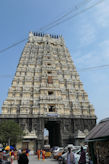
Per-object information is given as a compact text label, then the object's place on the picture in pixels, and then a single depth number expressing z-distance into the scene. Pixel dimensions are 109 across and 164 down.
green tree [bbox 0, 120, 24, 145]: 26.52
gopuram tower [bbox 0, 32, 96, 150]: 31.86
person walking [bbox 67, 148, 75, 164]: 7.95
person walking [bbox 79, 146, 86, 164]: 8.65
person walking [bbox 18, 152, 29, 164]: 6.82
